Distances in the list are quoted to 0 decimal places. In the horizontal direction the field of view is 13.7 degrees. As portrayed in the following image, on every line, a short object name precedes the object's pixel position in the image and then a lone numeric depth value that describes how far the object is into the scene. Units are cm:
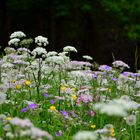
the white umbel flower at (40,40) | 588
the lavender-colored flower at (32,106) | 497
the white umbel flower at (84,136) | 235
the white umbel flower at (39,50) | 571
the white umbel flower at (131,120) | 410
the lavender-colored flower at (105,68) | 687
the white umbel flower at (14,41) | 649
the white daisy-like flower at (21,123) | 256
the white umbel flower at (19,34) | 645
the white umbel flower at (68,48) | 674
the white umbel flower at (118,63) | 672
